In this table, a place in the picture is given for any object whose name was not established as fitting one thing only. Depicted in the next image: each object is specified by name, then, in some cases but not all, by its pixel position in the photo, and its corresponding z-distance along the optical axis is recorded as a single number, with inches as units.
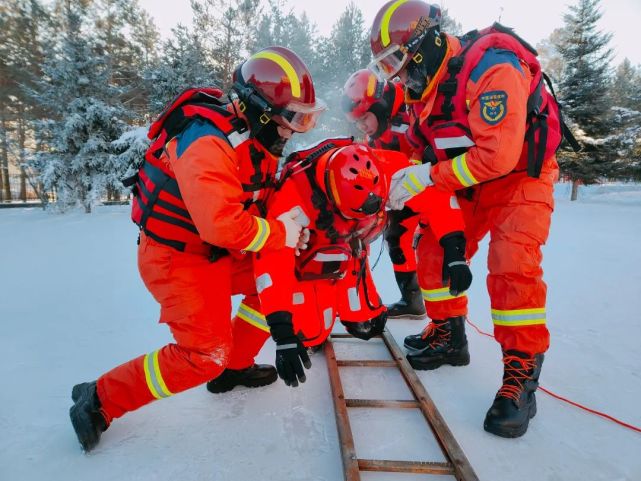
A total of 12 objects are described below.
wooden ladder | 72.1
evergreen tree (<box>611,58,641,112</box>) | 952.3
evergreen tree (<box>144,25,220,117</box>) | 603.5
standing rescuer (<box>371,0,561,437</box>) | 88.8
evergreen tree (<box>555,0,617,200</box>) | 723.4
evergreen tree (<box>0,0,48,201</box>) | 681.6
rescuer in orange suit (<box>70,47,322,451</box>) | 80.6
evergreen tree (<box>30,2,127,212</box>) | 531.8
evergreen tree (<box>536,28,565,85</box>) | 1170.6
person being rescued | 89.4
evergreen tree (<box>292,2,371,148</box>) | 952.3
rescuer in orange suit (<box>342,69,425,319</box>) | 148.8
